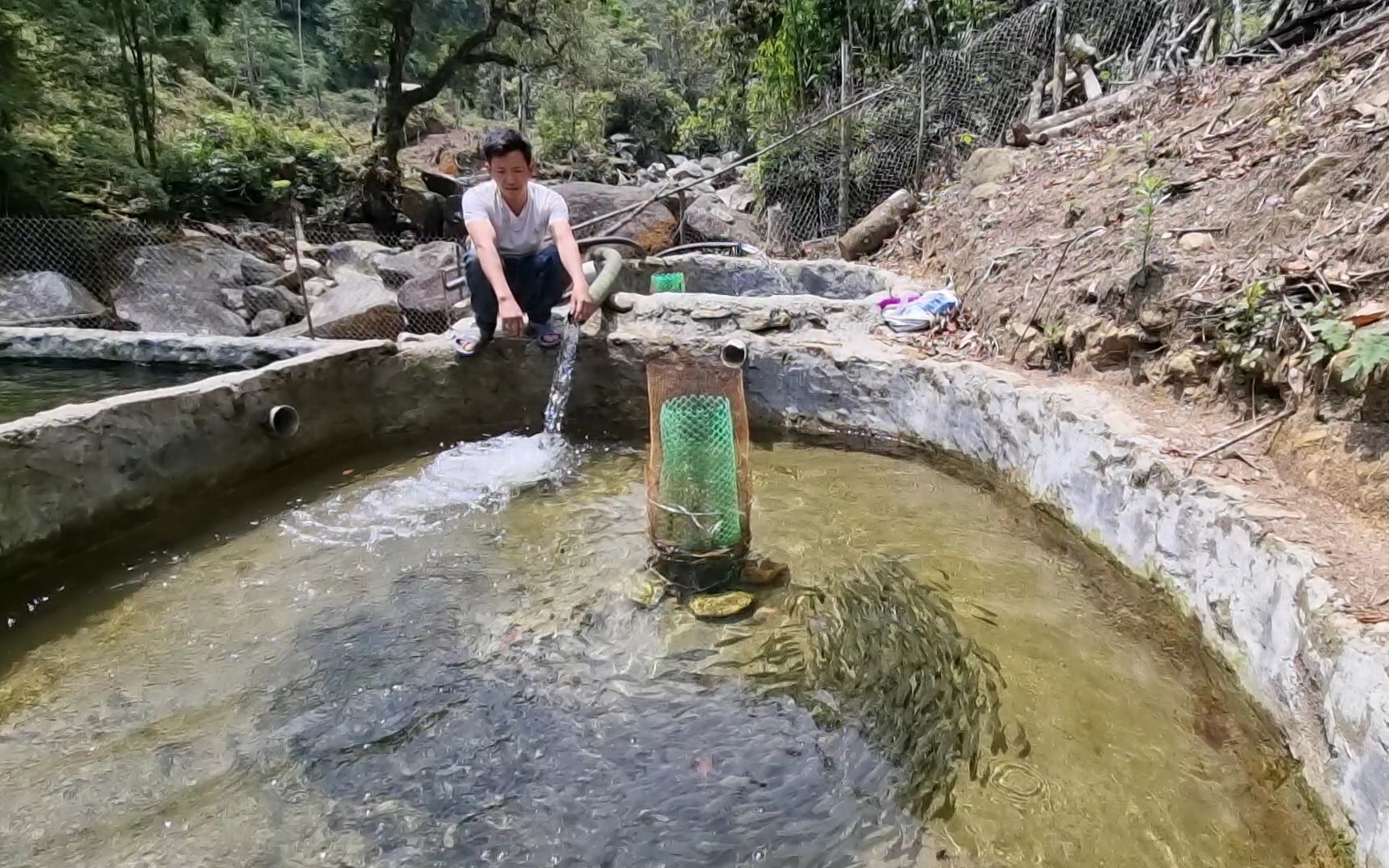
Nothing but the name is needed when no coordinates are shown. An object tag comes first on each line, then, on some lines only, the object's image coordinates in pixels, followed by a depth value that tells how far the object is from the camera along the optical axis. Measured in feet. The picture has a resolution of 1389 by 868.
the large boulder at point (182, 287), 23.67
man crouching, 12.04
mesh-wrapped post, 9.02
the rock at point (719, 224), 30.60
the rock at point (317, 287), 26.01
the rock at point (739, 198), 41.09
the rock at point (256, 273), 26.61
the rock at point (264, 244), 29.99
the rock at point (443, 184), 44.78
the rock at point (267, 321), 23.97
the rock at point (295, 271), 26.89
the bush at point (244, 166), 35.47
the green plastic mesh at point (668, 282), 20.51
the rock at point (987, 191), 20.44
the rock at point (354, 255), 29.64
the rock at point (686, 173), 62.18
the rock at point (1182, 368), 9.70
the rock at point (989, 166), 21.65
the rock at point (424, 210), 40.68
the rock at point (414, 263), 26.73
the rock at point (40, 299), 21.06
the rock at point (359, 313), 21.48
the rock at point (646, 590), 8.70
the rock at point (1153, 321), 10.50
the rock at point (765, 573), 9.05
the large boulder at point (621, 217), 30.71
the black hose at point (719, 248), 23.92
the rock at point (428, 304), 22.26
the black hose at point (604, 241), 17.56
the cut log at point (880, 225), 24.54
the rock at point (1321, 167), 10.68
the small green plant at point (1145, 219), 10.73
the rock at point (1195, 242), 11.25
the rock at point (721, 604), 8.46
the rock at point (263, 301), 24.72
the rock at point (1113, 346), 10.82
